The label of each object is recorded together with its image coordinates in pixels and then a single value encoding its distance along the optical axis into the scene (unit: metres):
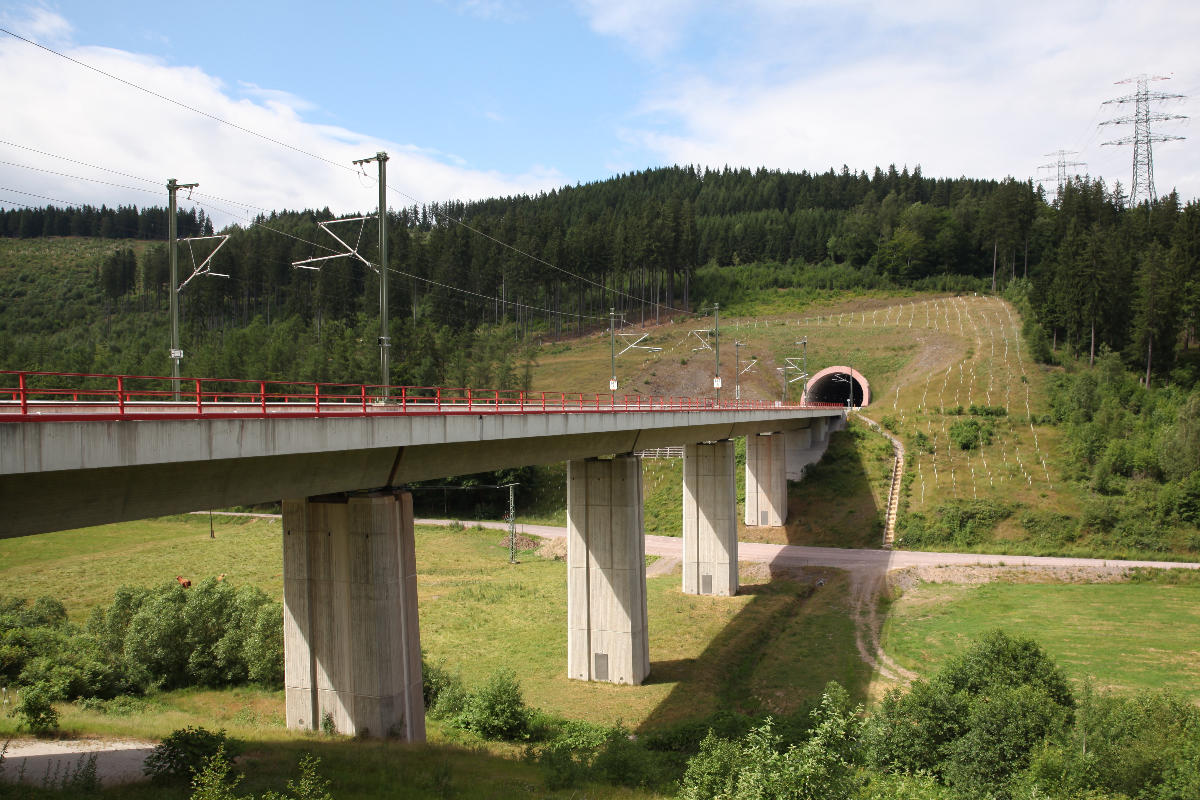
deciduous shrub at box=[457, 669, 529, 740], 23.80
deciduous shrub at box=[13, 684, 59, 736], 19.62
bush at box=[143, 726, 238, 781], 16.02
